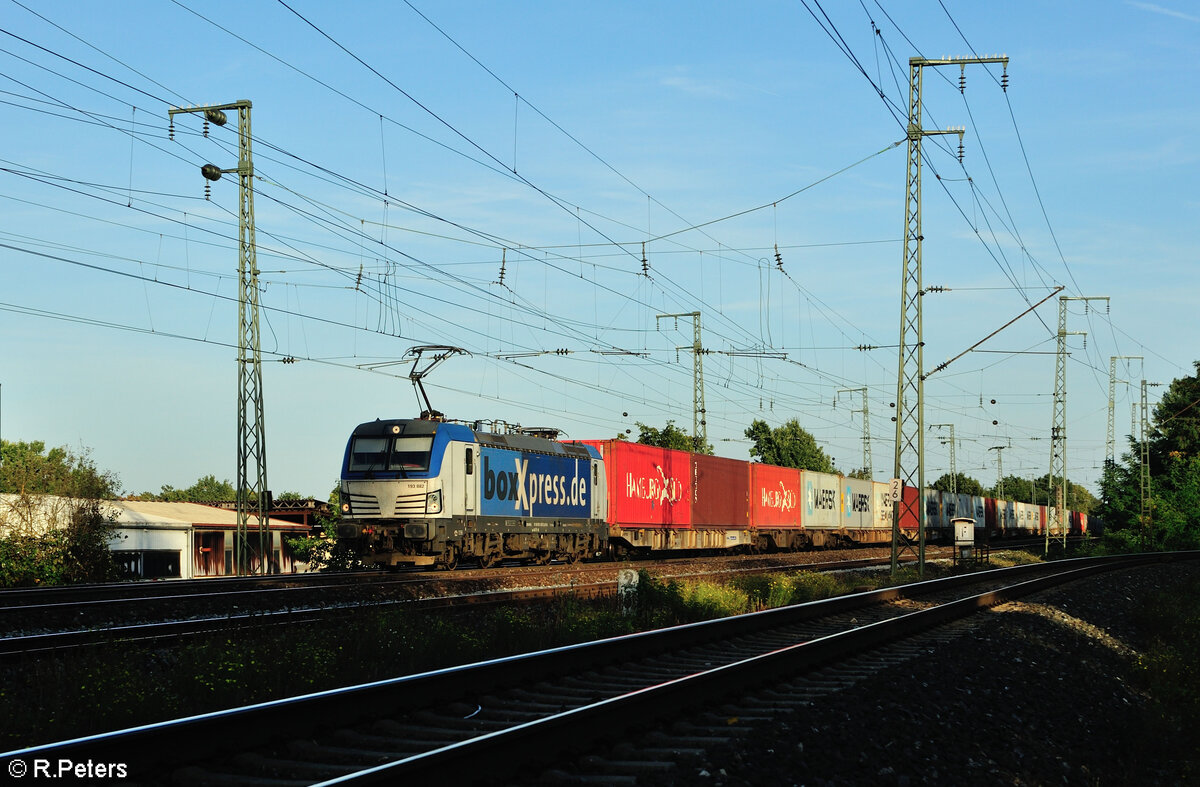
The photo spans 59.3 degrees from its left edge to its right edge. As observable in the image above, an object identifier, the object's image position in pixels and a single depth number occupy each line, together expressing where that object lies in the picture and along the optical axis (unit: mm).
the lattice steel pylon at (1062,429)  53125
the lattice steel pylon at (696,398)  49938
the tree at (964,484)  140375
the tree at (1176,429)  76312
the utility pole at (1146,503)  59522
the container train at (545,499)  25141
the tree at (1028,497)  190812
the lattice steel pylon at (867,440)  71812
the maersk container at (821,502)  48906
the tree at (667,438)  74125
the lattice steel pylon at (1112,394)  72750
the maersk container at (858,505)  53812
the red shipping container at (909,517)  54797
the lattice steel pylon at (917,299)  27406
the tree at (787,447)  98938
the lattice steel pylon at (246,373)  26812
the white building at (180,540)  46500
